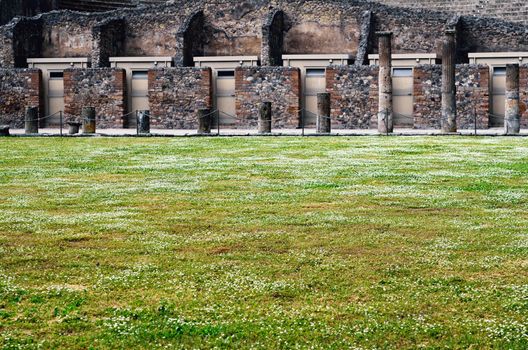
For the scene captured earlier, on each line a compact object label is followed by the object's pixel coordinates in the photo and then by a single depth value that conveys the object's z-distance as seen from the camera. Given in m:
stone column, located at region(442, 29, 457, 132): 27.84
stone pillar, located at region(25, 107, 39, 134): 29.62
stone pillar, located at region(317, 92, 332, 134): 27.80
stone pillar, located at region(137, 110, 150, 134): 28.48
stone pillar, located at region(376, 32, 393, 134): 28.22
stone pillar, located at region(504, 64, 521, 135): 27.47
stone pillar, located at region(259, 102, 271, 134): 28.27
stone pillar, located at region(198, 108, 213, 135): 27.97
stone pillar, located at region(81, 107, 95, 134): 28.84
